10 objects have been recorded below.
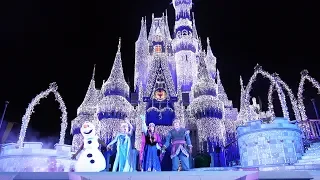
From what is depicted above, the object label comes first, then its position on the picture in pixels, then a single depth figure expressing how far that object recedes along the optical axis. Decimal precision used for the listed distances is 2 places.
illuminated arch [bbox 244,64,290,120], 17.07
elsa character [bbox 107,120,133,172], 7.44
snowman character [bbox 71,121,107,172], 6.55
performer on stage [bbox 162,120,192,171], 7.48
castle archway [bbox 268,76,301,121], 17.98
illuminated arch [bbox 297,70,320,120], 18.25
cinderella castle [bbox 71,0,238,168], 23.03
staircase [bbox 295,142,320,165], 8.32
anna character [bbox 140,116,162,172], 7.51
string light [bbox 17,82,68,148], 16.46
